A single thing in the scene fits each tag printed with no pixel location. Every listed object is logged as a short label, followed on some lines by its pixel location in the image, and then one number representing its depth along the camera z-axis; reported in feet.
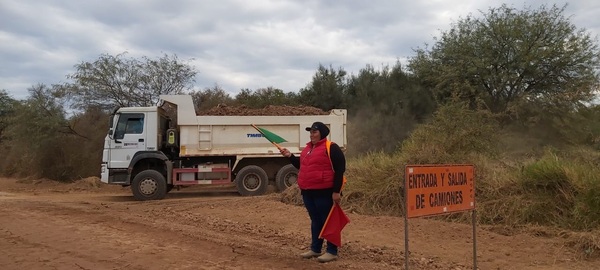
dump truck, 48.32
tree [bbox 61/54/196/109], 73.87
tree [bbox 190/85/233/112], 82.07
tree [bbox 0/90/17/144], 103.15
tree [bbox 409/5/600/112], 75.82
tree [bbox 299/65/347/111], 91.77
